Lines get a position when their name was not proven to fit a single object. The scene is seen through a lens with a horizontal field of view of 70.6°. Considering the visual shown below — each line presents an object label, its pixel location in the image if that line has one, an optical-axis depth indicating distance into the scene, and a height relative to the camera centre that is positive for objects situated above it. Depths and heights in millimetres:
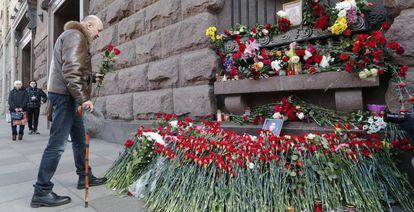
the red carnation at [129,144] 3589 -409
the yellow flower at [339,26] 3129 +874
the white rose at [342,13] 3143 +1013
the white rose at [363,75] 2859 +314
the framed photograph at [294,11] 3703 +1243
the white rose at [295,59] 3396 +570
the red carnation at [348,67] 2934 +402
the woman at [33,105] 9250 +229
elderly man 2889 +203
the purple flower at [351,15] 3122 +984
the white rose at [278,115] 3569 -88
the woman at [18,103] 8133 +276
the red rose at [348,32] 3131 +806
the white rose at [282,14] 3739 +1210
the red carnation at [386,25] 2973 +827
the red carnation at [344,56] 3008 +527
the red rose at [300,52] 3402 +650
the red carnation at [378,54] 2754 +498
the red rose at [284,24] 3709 +1070
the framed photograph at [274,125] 3382 -198
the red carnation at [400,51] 2742 +522
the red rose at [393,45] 2699 +566
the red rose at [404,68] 2695 +348
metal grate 4215 +1458
